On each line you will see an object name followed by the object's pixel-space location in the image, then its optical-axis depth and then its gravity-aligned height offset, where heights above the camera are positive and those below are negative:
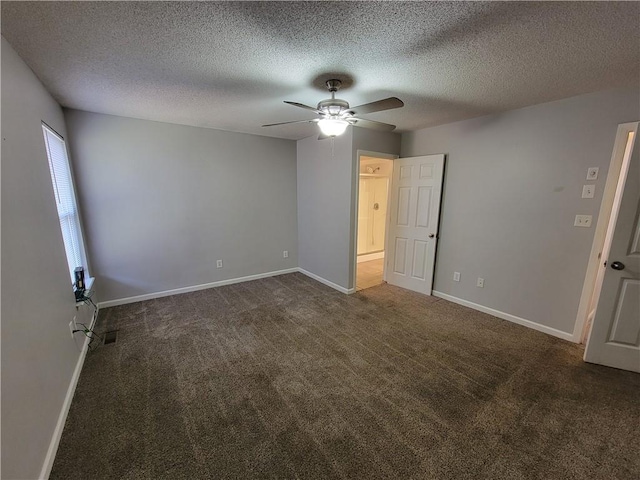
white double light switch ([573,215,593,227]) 2.40 -0.25
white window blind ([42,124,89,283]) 2.35 -0.07
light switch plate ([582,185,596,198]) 2.35 +0.02
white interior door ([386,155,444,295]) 3.53 -0.41
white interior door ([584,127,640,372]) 2.03 -0.79
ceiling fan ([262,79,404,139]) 2.00 +0.60
